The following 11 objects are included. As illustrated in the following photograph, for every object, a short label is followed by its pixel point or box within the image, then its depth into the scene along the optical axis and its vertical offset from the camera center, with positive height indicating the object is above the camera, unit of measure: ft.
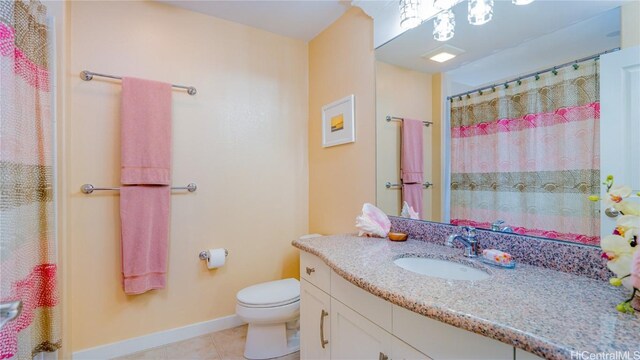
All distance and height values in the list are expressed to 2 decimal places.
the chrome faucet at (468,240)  3.86 -0.91
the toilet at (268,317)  5.52 -2.81
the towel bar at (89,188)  5.57 -0.20
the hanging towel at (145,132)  5.77 +1.00
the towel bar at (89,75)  5.57 +2.13
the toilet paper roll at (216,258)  6.54 -1.92
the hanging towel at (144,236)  5.74 -1.22
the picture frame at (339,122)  6.49 +1.38
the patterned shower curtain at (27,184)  3.09 -0.06
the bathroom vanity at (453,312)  1.87 -1.09
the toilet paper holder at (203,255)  6.66 -1.86
